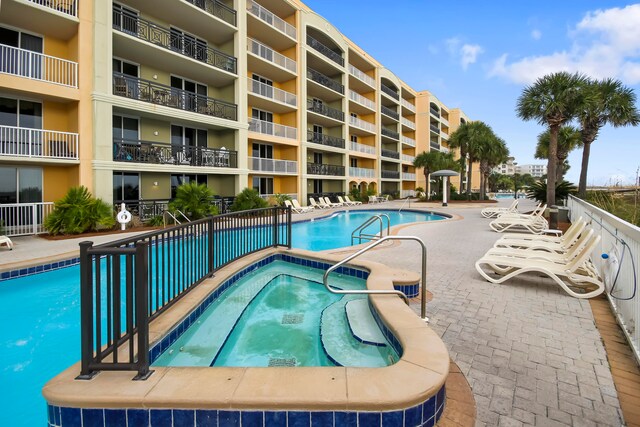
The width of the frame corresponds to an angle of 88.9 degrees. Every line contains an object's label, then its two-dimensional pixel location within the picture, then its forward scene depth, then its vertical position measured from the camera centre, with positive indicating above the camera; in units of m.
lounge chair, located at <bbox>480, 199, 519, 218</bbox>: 18.45 -0.72
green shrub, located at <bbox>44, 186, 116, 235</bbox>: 11.39 -0.64
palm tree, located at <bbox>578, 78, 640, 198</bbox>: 21.45 +5.77
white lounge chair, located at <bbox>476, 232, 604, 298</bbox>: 5.12 -1.22
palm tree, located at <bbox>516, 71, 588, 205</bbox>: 15.95 +4.90
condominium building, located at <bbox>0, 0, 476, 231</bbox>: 11.83 +4.66
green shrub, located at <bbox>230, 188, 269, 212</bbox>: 17.01 -0.16
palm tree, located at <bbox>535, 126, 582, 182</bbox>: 28.16 +5.16
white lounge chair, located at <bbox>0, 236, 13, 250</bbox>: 9.06 -1.25
